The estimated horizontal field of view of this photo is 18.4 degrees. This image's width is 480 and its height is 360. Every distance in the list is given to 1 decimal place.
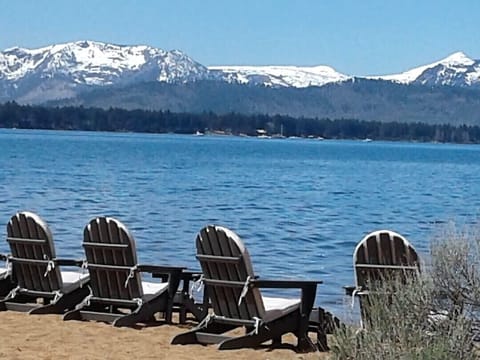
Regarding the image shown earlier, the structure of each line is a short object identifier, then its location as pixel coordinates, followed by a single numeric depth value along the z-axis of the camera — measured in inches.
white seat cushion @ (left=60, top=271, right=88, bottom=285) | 459.1
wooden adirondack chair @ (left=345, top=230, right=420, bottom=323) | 379.0
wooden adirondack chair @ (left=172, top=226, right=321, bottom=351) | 385.2
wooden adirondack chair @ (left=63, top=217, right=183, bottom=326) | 424.2
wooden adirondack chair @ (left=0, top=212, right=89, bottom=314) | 443.9
